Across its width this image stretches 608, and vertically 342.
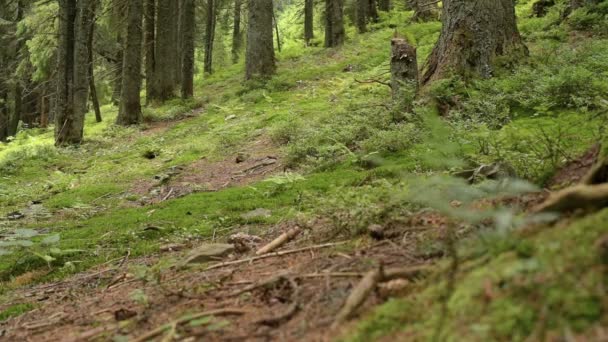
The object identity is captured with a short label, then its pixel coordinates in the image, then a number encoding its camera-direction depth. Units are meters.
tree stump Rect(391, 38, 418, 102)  9.04
